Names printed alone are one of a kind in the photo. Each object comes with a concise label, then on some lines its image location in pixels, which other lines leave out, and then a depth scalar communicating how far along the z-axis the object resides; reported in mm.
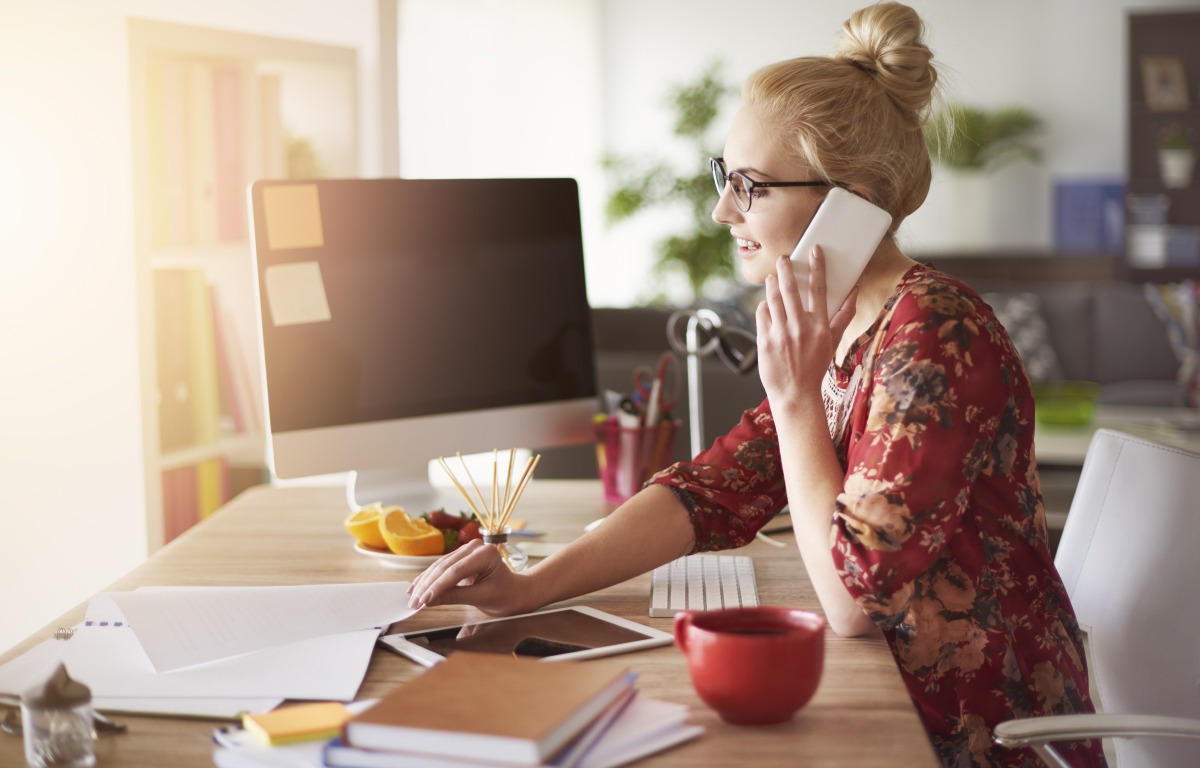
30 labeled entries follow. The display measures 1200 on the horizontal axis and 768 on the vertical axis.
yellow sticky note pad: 826
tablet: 1059
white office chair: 1255
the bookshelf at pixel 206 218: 2029
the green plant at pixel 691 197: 6074
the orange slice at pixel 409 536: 1408
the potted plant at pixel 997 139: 6785
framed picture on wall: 6594
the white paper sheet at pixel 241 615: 1053
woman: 1064
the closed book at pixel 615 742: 773
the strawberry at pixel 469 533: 1445
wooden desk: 846
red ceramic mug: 854
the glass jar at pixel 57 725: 820
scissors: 1794
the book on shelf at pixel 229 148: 2248
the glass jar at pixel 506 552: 1391
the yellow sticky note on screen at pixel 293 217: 1580
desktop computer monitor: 1581
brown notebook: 751
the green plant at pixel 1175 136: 6520
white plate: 1396
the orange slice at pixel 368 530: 1457
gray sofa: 5219
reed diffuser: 1396
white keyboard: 1239
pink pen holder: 1767
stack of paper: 951
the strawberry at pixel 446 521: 1456
